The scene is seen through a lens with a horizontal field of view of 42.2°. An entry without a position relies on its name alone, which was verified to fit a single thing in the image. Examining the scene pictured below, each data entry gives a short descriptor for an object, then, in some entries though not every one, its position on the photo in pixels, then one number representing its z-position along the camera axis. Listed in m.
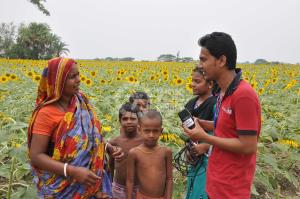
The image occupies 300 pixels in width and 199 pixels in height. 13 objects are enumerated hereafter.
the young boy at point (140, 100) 3.14
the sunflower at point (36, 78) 5.91
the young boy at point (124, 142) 2.67
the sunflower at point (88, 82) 6.31
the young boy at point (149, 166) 2.47
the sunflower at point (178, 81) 6.75
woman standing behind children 2.57
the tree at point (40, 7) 20.55
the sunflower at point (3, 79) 6.09
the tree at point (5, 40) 32.97
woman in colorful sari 1.95
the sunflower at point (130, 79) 7.07
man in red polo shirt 1.81
